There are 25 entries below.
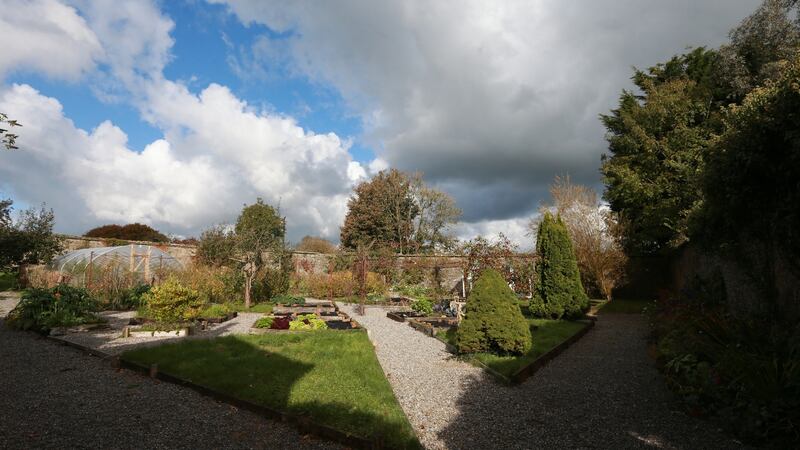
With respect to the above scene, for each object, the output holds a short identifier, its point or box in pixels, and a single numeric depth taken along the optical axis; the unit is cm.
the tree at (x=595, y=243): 1867
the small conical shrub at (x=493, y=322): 725
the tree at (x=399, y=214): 3450
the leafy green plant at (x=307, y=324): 1009
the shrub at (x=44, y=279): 1495
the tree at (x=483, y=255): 1566
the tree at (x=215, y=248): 1892
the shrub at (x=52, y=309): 959
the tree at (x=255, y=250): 1535
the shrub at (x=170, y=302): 930
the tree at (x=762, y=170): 512
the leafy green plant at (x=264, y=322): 1021
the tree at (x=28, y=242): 1719
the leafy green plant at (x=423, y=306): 1395
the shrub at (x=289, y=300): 1544
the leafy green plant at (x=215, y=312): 1176
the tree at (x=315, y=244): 4482
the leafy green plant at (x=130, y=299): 1430
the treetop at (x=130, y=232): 3694
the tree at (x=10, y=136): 605
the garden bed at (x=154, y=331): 913
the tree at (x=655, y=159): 1653
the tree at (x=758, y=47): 1412
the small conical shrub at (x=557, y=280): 1220
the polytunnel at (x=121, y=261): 1659
